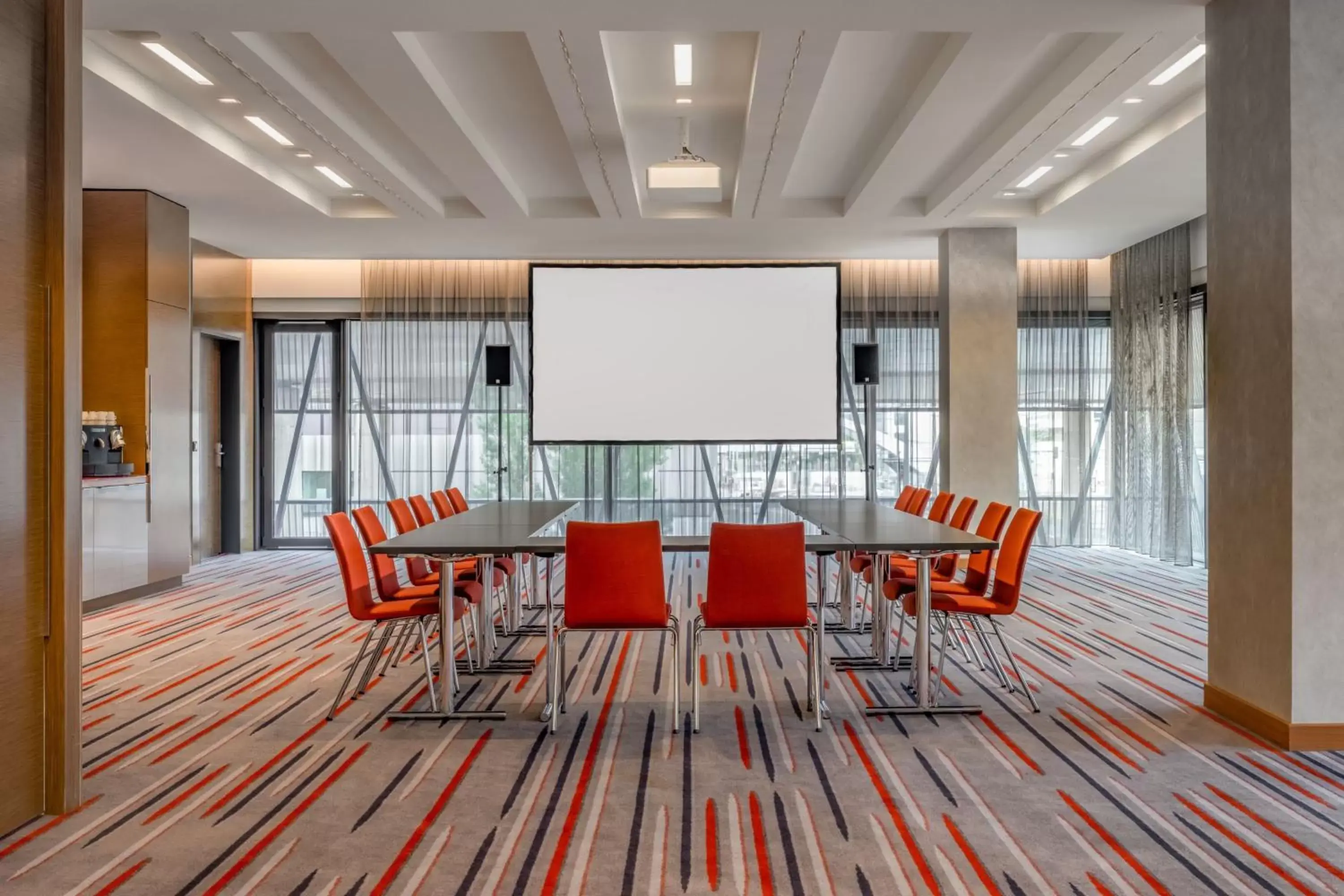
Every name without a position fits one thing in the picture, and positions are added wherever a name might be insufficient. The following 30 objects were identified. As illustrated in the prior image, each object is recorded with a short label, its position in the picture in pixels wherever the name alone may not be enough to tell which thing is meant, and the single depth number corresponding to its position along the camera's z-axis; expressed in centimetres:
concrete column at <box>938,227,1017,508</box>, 861
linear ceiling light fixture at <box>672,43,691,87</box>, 507
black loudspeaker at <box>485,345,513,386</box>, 877
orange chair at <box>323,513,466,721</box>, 419
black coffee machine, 671
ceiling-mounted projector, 604
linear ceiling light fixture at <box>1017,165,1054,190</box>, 714
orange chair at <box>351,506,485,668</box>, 455
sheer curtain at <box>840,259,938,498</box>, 1052
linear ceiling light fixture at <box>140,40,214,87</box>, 477
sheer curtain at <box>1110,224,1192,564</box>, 904
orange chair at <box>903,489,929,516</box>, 676
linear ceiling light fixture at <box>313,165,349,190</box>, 702
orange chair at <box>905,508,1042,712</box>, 433
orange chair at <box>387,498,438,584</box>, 552
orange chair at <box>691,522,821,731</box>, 399
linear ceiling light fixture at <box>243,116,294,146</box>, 591
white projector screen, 813
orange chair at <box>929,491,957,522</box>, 632
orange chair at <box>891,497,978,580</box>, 556
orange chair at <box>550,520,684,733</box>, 399
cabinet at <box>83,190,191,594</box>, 720
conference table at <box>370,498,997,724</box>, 419
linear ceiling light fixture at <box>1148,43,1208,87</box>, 501
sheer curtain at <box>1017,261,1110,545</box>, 1048
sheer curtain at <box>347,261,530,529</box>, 1057
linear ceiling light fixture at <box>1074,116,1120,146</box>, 604
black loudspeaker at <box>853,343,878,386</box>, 921
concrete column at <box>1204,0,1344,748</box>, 367
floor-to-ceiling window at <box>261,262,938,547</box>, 1055
